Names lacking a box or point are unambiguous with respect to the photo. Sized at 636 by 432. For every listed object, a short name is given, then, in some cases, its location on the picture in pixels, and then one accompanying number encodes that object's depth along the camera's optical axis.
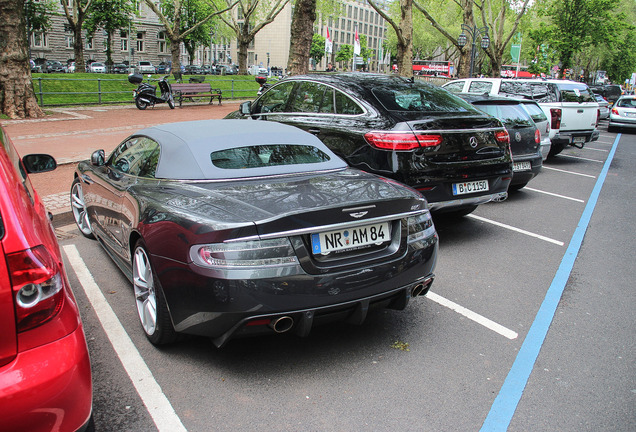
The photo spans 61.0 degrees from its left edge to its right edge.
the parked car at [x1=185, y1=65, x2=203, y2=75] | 56.72
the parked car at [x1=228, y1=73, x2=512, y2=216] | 5.28
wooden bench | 22.19
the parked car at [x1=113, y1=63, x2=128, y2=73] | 52.06
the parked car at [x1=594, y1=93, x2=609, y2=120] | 25.85
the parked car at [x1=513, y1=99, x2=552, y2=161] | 9.95
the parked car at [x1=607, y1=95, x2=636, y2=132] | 24.23
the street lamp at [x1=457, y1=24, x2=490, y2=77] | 29.86
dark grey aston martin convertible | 2.90
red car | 1.91
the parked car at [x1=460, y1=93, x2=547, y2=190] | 8.13
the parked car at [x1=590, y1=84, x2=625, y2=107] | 38.29
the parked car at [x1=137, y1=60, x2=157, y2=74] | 55.56
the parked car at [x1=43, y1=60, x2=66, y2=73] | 48.41
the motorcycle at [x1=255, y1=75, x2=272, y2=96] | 20.26
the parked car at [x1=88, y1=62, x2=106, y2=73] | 52.47
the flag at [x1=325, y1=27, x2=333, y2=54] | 36.86
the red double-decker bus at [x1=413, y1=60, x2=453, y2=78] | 73.75
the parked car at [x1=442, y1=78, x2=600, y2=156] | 12.56
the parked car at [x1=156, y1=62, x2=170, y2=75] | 58.96
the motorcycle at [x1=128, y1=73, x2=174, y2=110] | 19.67
